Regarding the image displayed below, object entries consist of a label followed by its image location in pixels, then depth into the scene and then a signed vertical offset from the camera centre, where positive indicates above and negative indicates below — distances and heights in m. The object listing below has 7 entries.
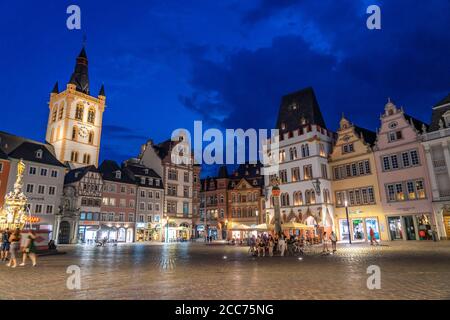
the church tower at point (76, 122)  73.44 +29.10
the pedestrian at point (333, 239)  23.86 +0.11
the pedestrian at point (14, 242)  15.20 +0.21
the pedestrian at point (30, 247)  15.25 -0.04
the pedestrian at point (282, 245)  22.52 -0.21
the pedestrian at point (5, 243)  18.92 +0.21
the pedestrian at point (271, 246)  23.48 -0.28
